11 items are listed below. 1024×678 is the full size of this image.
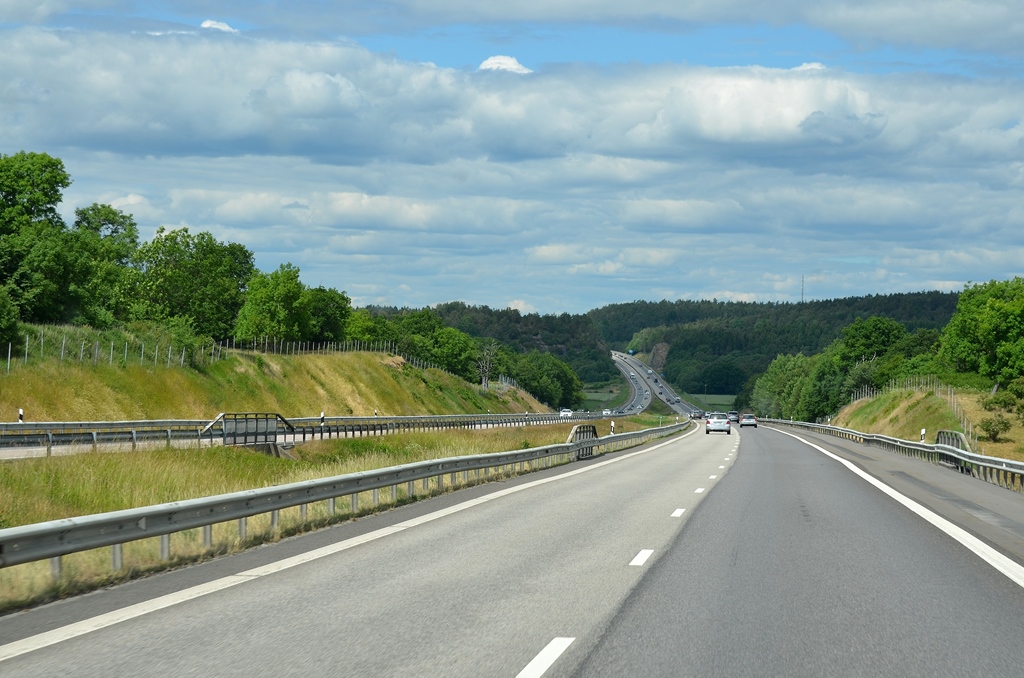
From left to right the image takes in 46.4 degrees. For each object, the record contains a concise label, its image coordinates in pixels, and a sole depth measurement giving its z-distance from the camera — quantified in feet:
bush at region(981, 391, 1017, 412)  243.81
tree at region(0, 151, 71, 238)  304.30
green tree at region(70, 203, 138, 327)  260.21
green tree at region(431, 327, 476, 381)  591.37
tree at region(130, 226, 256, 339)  396.16
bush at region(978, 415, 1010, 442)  221.87
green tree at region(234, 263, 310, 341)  409.69
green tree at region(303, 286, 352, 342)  501.48
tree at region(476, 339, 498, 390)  595.14
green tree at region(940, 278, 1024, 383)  364.38
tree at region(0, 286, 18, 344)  193.26
